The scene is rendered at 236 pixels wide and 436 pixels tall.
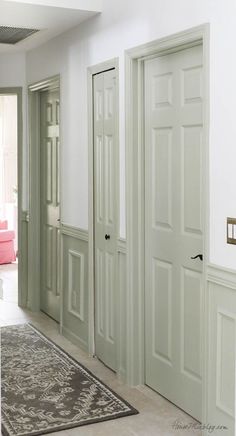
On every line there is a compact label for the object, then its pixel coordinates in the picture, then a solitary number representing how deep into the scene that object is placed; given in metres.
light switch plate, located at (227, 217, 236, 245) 2.84
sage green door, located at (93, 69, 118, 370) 4.07
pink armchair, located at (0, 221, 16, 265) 8.11
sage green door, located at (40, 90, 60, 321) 5.30
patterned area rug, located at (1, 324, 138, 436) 3.37
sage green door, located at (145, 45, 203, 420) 3.28
